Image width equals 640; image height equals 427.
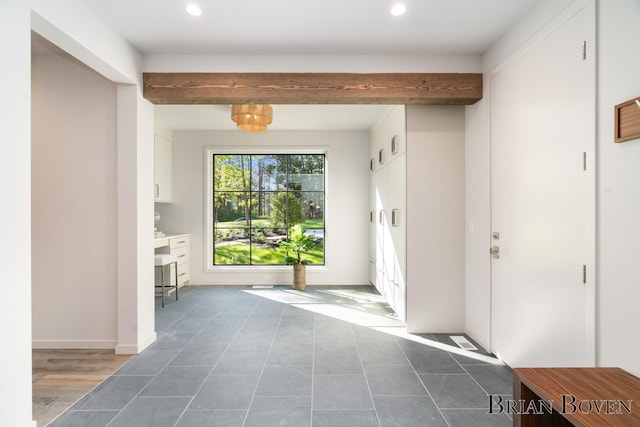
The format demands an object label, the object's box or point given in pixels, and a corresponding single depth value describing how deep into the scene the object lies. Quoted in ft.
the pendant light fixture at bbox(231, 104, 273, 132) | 13.43
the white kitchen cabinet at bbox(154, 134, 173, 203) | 17.09
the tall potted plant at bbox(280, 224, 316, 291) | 17.65
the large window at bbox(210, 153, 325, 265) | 19.90
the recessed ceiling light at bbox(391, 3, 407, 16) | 7.69
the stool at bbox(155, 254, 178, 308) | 14.47
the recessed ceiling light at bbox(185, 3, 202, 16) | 7.69
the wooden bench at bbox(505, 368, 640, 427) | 3.75
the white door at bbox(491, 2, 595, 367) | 6.19
